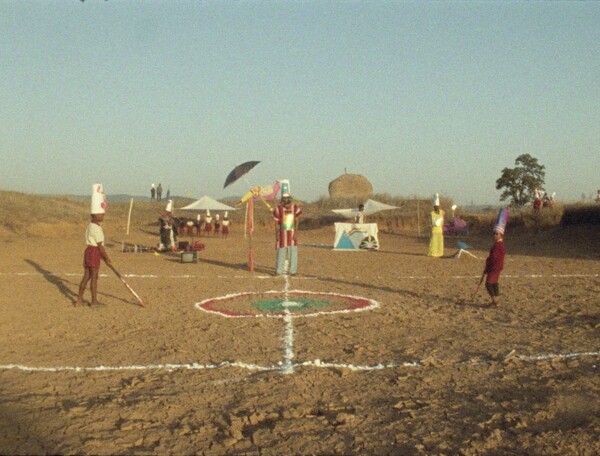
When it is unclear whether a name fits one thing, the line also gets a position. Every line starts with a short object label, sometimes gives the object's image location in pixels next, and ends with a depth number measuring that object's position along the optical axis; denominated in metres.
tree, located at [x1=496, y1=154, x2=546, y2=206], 50.88
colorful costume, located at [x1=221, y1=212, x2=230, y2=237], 38.30
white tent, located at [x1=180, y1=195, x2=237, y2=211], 33.72
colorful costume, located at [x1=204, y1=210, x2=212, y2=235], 38.91
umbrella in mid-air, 16.98
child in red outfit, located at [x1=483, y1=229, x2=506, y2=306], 11.52
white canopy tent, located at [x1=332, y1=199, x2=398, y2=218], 36.72
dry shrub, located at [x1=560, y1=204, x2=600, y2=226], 32.32
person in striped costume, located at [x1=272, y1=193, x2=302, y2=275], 16.66
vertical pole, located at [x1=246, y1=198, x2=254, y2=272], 17.77
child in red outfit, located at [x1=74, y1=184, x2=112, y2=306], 11.39
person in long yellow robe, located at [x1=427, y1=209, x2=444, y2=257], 23.14
